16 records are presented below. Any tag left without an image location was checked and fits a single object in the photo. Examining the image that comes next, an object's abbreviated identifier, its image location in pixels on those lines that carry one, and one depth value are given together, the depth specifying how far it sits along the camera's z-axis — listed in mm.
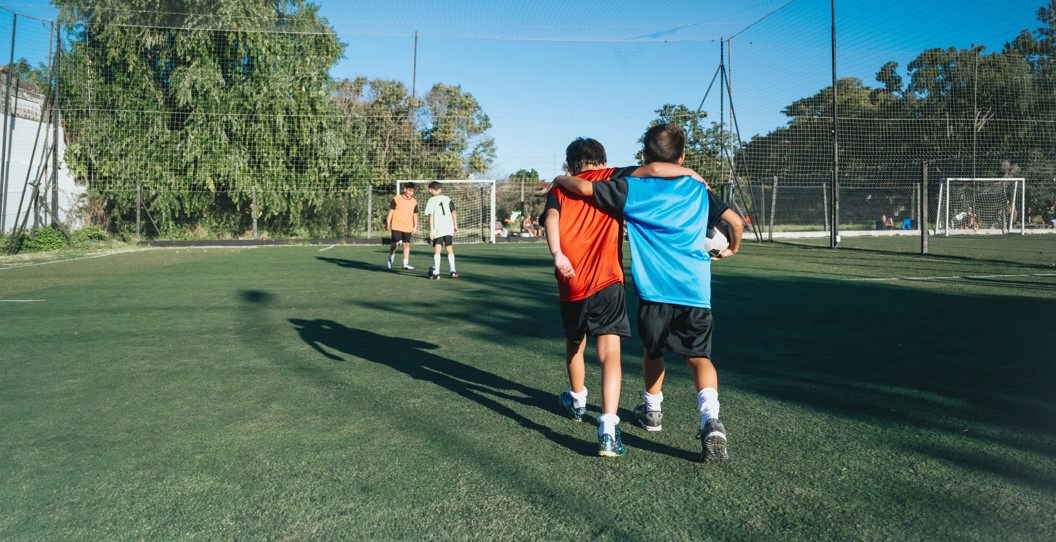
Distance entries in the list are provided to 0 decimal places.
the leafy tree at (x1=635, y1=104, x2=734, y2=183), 24512
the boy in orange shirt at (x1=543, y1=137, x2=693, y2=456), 3797
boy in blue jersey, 3551
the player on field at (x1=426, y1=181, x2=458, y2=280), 13203
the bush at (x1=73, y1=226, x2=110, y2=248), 21688
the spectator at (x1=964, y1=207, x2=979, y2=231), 33216
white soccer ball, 3640
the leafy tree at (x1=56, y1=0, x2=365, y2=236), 27469
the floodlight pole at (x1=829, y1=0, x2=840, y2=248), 21531
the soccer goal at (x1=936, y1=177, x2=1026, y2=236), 33156
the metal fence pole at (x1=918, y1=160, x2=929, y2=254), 16156
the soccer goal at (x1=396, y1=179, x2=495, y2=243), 28703
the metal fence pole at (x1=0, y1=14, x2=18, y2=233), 18819
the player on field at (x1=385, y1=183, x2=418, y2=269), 14594
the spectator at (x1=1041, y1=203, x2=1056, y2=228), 34344
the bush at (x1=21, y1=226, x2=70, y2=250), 19995
